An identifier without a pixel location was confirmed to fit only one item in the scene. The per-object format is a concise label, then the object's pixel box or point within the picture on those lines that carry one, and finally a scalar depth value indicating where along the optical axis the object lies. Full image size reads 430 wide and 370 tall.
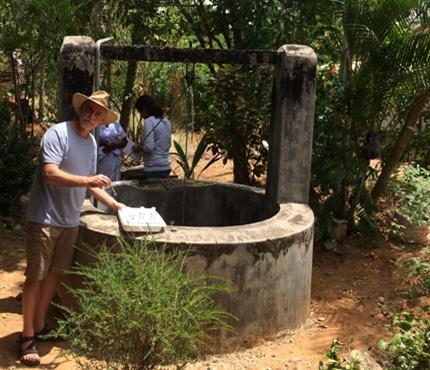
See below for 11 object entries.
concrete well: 4.71
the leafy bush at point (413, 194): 7.30
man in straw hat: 4.44
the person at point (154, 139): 6.93
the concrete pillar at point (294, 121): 5.64
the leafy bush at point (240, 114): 7.55
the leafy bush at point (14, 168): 7.66
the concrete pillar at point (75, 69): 5.28
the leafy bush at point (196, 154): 7.10
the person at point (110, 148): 6.71
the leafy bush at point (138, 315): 3.53
